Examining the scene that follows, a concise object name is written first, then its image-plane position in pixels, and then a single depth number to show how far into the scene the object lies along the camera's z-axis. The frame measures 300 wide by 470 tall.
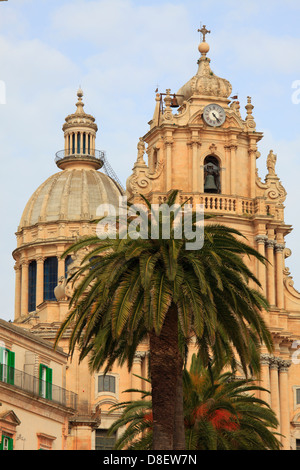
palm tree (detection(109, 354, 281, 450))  65.94
